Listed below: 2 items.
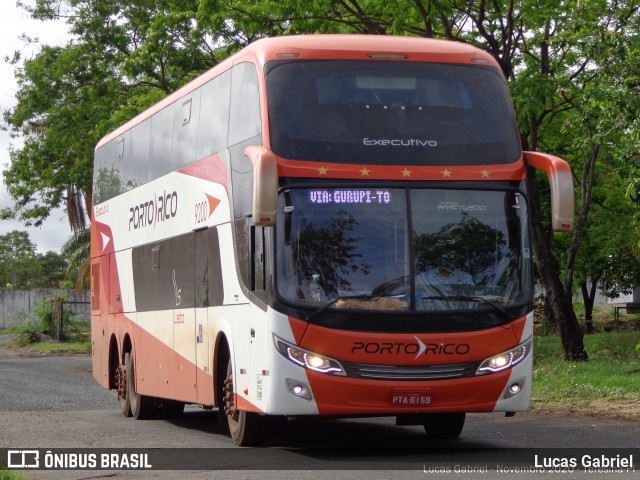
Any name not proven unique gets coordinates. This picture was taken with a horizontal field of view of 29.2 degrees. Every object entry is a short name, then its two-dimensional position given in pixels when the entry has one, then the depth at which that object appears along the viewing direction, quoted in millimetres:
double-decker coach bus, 11570
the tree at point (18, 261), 93688
